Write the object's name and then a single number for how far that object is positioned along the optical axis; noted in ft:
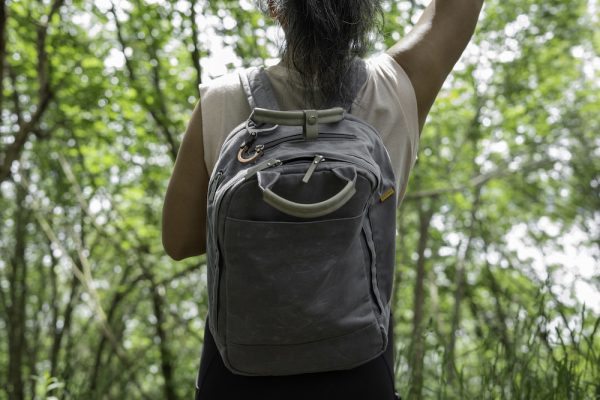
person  3.94
